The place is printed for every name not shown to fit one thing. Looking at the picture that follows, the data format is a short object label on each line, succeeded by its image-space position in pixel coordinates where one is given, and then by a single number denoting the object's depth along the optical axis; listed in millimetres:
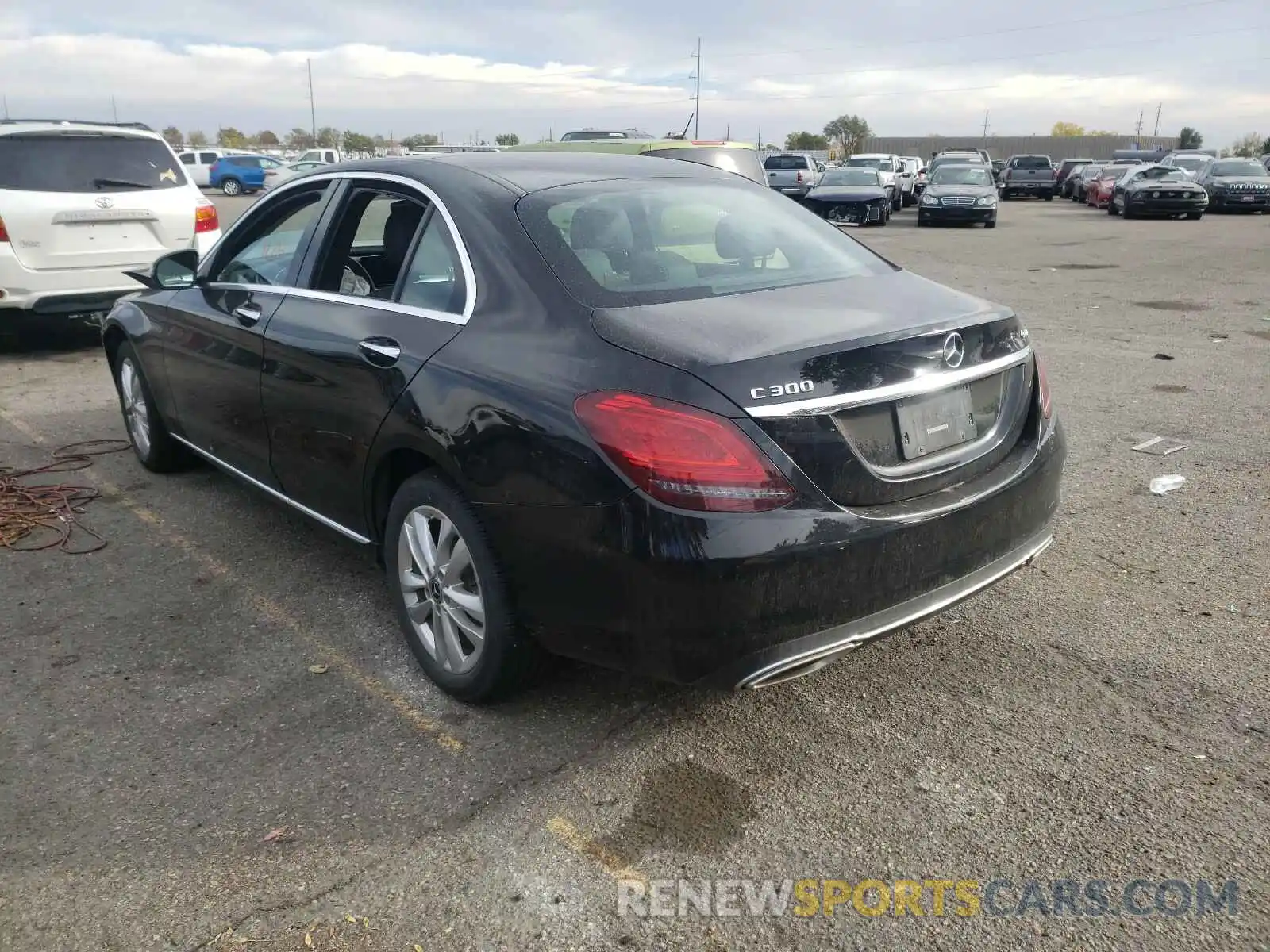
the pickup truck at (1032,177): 40094
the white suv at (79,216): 8156
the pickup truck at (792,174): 29000
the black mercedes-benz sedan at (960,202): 24641
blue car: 41156
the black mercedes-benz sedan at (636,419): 2625
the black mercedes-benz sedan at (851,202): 24875
